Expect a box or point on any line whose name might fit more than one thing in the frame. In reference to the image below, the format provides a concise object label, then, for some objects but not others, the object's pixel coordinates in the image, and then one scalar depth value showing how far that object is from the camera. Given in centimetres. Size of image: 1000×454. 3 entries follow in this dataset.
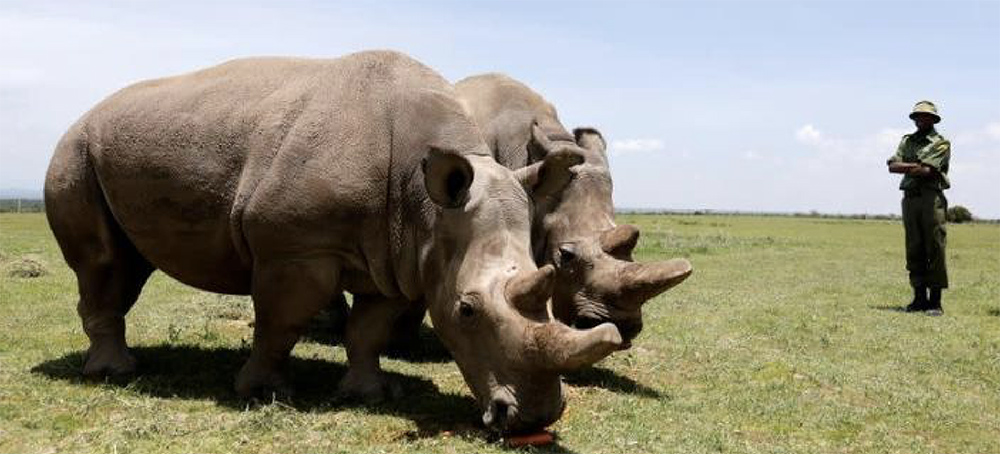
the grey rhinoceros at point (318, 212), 555
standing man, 1268
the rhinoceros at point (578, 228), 694
